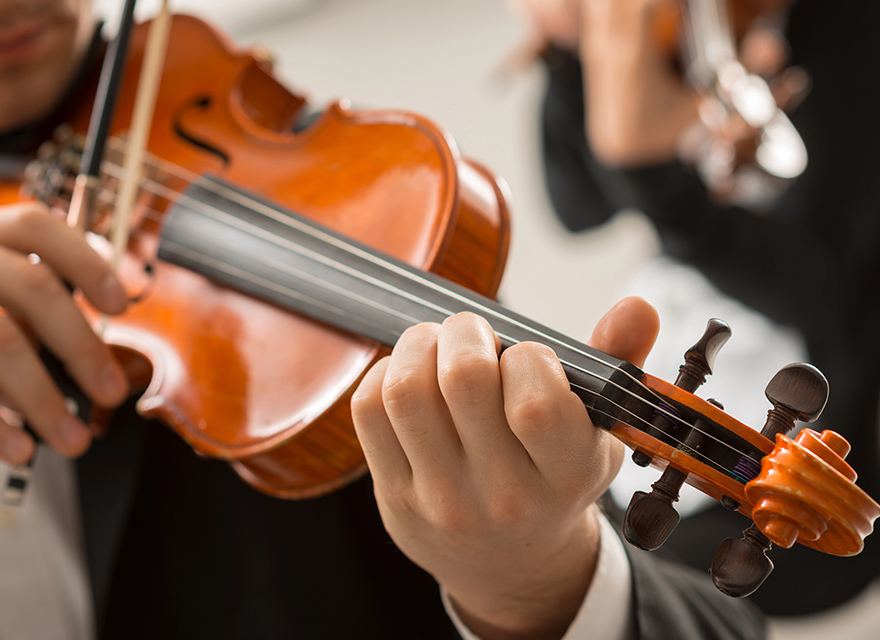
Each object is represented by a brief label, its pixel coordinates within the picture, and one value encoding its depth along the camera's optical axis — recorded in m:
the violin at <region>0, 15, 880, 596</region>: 1.01
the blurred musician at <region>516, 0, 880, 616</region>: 2.36
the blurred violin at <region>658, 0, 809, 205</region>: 2.10
